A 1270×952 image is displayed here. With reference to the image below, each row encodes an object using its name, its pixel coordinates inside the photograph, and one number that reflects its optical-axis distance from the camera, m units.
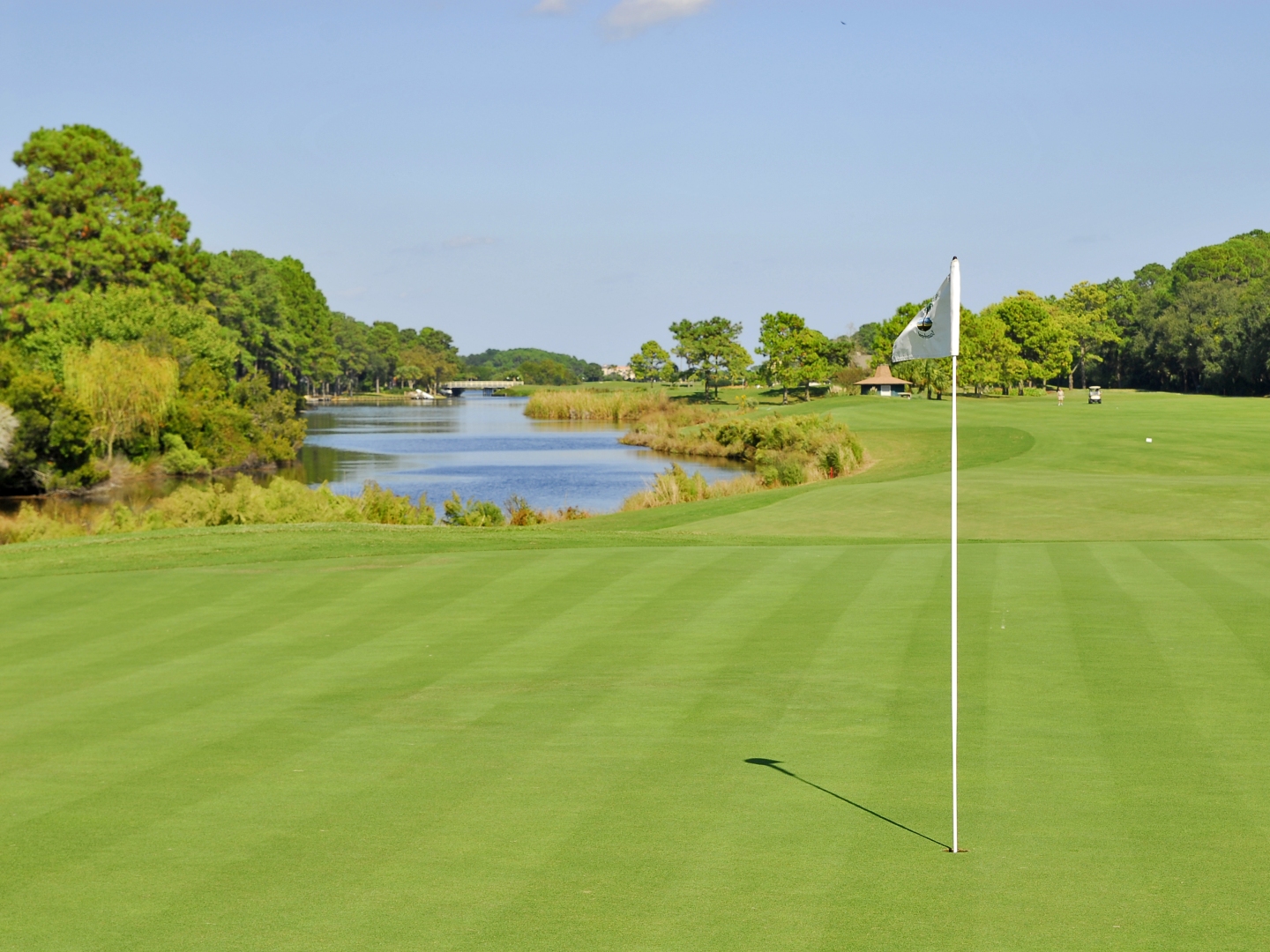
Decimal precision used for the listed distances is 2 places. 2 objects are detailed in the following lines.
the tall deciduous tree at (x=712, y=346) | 146.75
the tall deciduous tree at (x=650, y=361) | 164.88
